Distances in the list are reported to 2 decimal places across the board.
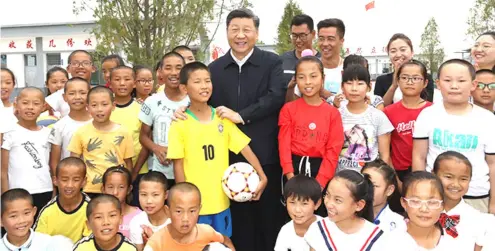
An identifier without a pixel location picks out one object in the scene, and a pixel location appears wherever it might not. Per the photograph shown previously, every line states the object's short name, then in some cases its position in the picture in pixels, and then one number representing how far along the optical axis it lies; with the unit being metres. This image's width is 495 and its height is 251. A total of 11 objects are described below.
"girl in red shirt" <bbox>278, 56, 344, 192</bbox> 4.07
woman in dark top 4.81
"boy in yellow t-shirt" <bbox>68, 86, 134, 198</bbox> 4.43
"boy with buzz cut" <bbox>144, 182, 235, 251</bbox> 3.59
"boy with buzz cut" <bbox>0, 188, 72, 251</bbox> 3.74
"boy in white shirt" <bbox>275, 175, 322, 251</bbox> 3.66
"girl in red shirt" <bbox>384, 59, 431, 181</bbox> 4.27
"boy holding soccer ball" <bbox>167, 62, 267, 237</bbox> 3.96
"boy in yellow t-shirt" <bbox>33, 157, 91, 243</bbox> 4.10
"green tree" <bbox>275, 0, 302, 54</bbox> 18.74
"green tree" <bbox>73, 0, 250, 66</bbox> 8.62
